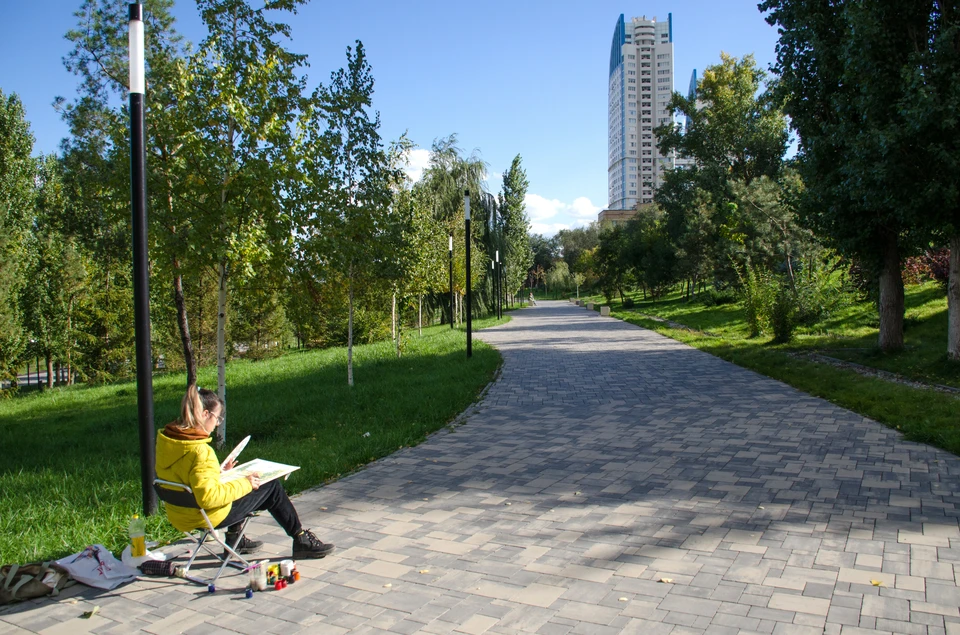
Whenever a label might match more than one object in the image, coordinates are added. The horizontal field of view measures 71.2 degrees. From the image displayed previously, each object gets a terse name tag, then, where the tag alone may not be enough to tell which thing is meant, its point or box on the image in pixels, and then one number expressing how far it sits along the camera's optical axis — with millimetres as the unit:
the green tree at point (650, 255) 39000
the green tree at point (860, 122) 10320
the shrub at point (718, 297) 32344
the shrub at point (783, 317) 16406
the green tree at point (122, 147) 7410
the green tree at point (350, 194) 8352
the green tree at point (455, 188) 29172
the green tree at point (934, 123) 9352
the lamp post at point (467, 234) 15445
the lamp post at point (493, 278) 38094
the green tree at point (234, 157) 7238
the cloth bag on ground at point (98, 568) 3775
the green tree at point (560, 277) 86938
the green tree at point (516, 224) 46250
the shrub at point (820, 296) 18703
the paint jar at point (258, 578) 3701
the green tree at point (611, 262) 49875
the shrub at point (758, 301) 18234
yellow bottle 3963
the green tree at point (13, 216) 19859
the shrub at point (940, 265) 16859
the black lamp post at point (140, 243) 4605
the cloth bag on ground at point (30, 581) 3578
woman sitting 3758
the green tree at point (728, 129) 36125
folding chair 3740
